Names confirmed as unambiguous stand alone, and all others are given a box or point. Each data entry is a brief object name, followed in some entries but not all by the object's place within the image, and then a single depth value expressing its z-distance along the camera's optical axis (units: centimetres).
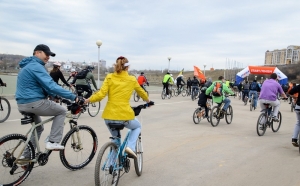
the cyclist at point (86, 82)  1026
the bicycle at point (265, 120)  842
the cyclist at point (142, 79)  1816
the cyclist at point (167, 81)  2031
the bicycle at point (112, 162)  344
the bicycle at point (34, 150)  377
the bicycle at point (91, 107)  1035
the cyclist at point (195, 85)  2160
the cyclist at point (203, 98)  995
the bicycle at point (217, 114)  968
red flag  2549
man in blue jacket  381
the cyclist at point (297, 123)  677
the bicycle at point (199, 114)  1003
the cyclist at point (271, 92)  841
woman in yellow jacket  384
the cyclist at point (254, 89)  1664
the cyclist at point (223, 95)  969
